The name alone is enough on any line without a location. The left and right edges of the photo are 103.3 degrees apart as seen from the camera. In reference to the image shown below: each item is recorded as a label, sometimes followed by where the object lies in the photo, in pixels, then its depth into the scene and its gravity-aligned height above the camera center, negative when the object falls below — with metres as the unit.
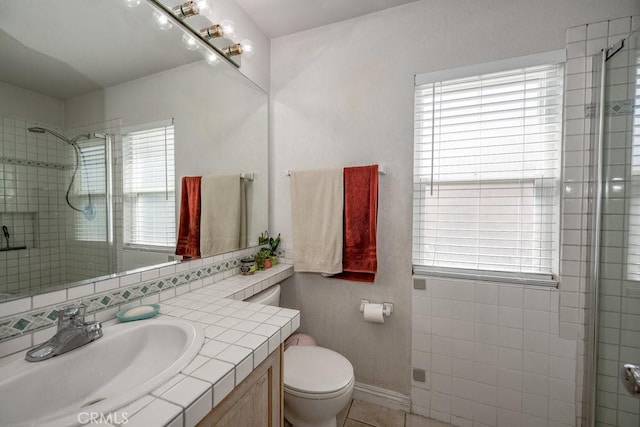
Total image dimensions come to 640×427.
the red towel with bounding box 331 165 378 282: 1.58 -0.09
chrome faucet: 0.69 -0.38
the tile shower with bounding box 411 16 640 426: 1.28 -0.68
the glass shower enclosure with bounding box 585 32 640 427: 1.08 -0.13
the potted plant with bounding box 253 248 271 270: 1.72 -0.36
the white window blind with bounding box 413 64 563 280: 1.37 +0.21
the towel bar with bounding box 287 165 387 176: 1.60 +0.24
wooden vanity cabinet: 0.68 -0.60
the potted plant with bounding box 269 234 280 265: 1.89 -0.30
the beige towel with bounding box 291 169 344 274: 1.66 -0.09
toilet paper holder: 1.56 -0.63
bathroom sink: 0.59 -0.46
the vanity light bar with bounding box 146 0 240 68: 1.12 +0.88
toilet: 1.19 -0.86
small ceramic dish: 0.90 -0.39
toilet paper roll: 1.55 -0.66
